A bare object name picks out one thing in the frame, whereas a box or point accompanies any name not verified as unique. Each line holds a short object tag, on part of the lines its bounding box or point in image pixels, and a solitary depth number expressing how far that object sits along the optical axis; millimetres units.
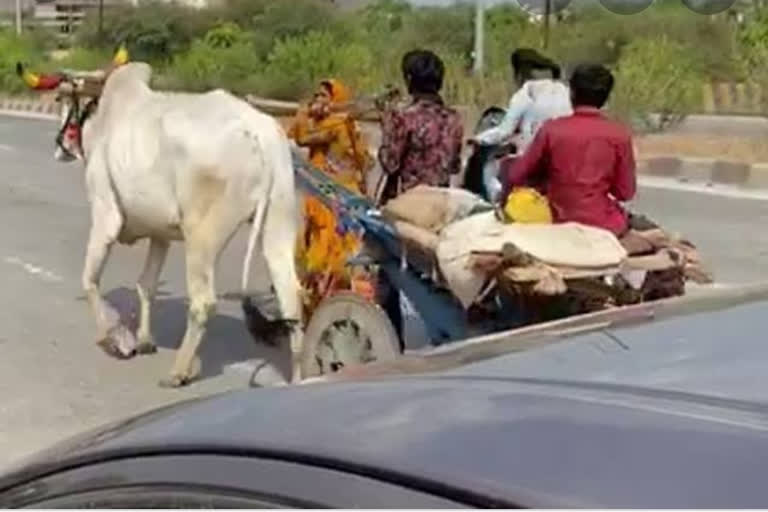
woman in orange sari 10688
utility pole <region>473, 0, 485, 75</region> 32594
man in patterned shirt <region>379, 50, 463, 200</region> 9930
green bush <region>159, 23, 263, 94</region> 42438
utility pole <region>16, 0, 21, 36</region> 62881
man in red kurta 8539
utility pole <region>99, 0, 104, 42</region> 57031
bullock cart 7781
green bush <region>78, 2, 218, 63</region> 54062
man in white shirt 11133
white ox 9867
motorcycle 11070
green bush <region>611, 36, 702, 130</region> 29012
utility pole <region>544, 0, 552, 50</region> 33347
